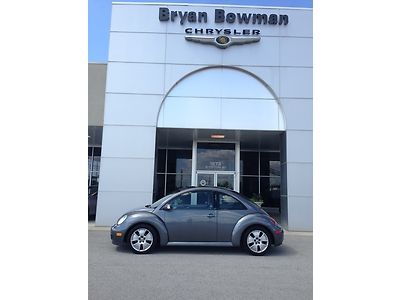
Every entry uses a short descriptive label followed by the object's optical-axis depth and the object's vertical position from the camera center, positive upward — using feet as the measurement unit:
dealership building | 39.40 +11.33
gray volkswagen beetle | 23.86 -4.30
